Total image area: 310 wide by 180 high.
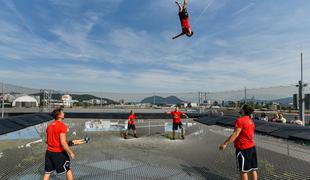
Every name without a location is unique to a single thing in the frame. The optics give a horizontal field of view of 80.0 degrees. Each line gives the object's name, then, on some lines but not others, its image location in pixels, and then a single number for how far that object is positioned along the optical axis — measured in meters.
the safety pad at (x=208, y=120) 9.86
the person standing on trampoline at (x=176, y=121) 7.09
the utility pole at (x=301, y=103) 7.76
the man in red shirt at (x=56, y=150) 2.81
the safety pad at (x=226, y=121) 8.72
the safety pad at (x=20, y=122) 6.18
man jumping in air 5.02
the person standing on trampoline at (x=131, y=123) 7.51
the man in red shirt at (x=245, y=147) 2.88
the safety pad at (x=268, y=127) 6.55
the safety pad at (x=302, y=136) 5.40
